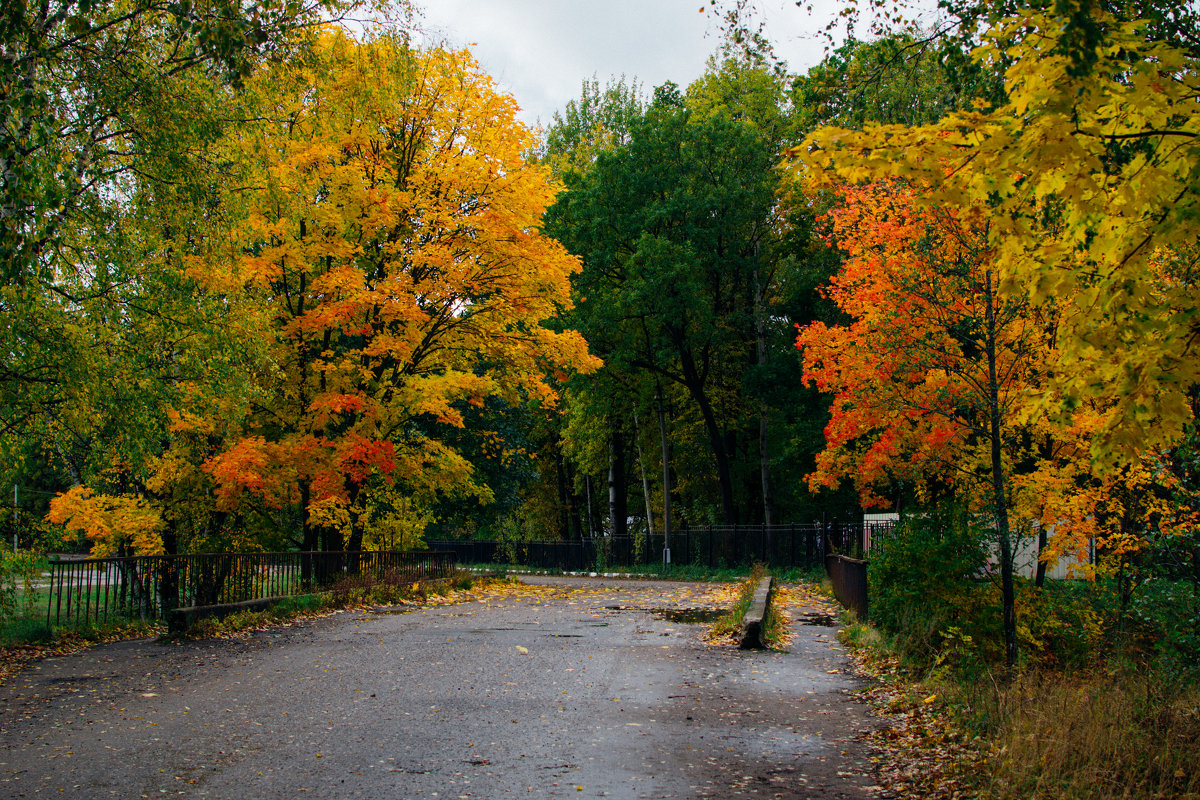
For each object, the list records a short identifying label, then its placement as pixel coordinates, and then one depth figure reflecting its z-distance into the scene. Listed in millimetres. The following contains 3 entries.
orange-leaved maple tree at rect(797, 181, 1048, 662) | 10828
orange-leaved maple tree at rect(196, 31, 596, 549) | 17750
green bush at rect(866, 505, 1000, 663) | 10734
